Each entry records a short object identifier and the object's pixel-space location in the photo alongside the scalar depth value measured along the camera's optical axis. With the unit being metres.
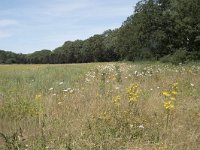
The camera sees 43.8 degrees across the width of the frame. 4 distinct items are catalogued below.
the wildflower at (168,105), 4.22
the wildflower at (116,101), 4.73
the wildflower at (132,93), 4.69
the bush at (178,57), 18.09
